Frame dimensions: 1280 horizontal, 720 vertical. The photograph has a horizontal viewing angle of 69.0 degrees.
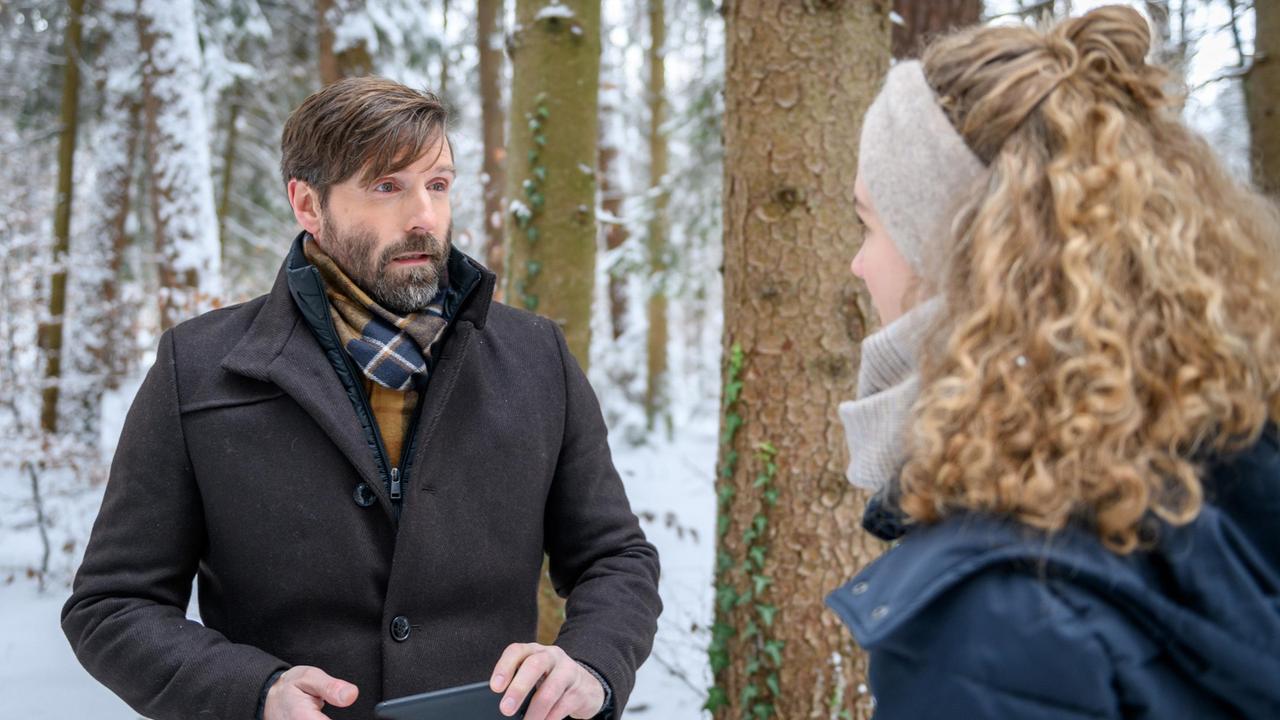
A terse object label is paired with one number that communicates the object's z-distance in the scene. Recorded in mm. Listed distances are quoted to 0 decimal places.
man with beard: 1874
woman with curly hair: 1077
